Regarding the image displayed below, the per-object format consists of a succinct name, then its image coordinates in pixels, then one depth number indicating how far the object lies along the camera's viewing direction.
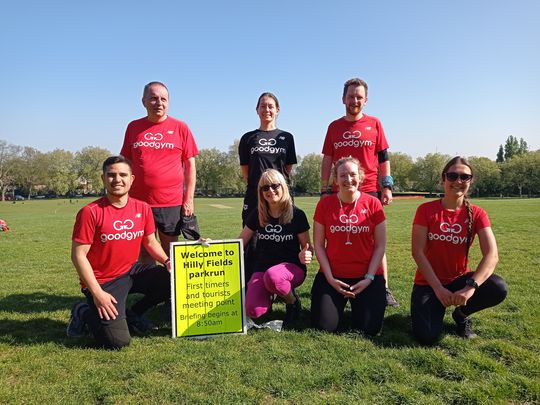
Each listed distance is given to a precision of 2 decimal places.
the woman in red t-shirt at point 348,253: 4.61
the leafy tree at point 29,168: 86.19
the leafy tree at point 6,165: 84.31
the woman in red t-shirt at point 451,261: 4.25
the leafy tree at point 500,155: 117.65
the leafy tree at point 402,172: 98.69
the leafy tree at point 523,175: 80.75
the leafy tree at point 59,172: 90.50
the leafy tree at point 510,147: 114.44
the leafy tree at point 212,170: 96.49
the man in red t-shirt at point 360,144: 5.59
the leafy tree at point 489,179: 82.06
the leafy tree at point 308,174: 99.75
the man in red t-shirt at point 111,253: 4.21
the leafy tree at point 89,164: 96.00
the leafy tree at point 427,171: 92.33
